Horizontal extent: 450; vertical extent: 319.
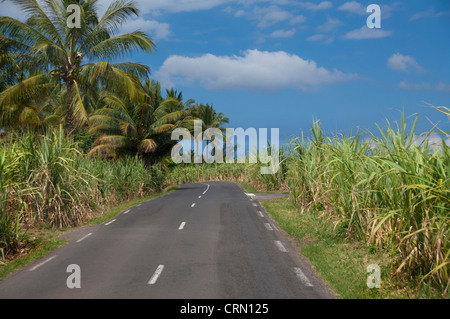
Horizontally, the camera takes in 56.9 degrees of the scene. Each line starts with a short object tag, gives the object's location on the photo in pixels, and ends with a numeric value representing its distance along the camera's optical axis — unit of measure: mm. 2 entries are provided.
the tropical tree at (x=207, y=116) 62531
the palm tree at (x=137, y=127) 31469
